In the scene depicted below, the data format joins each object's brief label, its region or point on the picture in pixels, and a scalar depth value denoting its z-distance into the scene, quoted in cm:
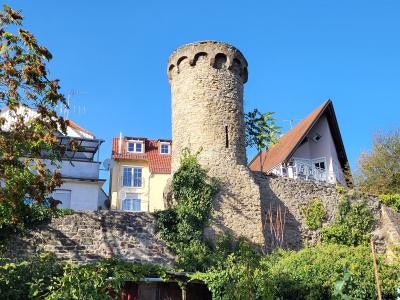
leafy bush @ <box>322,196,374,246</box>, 1819
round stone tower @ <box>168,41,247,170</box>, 1734
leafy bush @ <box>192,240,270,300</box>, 1232
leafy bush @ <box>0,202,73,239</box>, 1385
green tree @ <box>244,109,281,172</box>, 2236
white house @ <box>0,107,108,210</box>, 2133
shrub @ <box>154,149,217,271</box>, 1499
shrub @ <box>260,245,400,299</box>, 1320
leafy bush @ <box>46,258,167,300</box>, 1058
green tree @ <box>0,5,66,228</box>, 1012
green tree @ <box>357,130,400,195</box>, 2514
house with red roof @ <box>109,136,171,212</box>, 2877
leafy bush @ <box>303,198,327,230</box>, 1839
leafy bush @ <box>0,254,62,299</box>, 1088
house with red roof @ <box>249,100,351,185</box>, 2300
